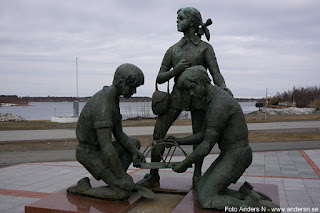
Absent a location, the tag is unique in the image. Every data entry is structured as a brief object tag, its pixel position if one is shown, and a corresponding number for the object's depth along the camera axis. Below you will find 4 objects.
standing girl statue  4.86
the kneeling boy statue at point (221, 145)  3.86
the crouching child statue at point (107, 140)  4.20
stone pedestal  4.01
